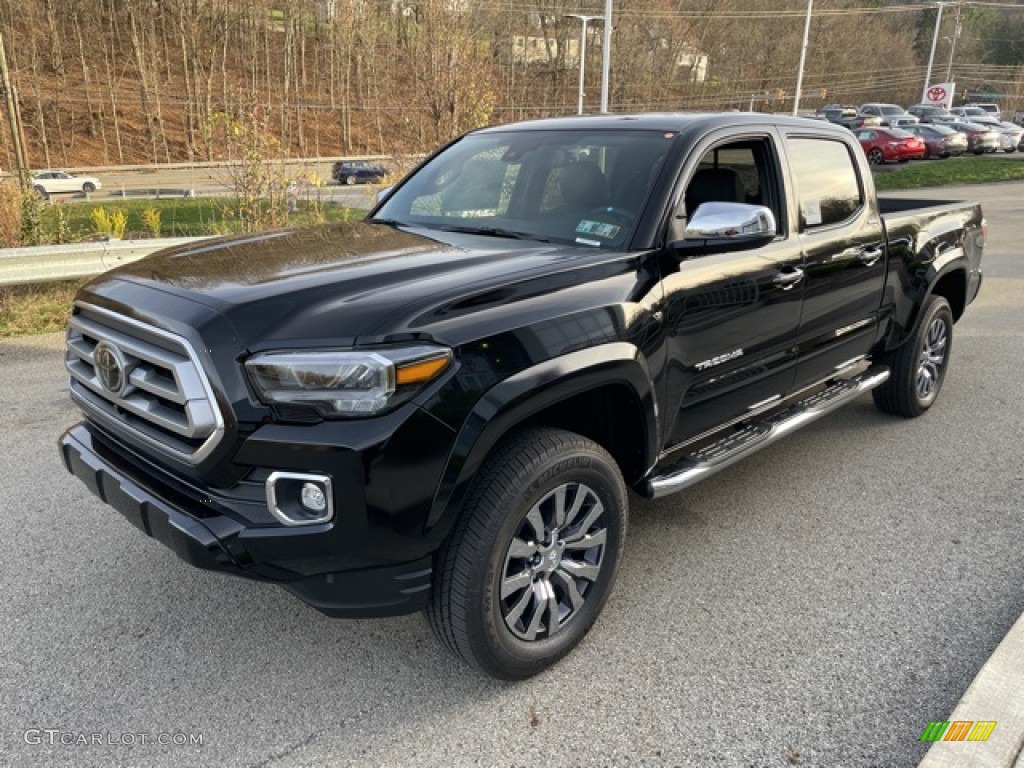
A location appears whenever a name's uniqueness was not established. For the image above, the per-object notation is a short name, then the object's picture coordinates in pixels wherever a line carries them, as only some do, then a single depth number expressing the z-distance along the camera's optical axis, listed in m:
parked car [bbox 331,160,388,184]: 34.53
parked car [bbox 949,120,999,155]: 35.50
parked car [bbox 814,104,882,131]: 39.69
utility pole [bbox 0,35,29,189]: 12.58
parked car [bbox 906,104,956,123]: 44.33
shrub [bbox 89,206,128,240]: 9.02
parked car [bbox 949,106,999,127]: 44.25
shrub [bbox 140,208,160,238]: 9.53
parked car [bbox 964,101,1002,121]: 57.52
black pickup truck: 2.31
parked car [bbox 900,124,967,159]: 33.56
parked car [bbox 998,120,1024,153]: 36.97
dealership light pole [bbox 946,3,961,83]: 79.56
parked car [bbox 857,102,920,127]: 46.21
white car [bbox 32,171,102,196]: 35.62
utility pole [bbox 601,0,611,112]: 23.33
